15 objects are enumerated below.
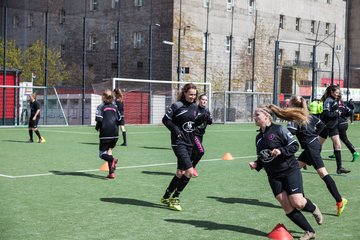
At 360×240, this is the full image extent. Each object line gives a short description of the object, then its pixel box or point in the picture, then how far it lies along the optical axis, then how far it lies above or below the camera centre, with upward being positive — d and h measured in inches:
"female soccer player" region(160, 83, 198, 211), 335.0 -23.3
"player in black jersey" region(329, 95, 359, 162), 535.5 -21.4
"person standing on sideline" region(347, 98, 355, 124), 1807.3 -28.2
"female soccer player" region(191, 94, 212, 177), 438.3 -22.3
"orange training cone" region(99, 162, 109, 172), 503.8 -66.3
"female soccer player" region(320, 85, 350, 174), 500.0 -17.0
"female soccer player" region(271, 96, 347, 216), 329.1 -32.0
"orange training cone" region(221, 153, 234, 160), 611.3 -66.8
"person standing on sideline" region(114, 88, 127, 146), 758.5 -22.5
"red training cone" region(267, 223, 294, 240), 257.8 -61.6
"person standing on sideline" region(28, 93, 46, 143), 818.2 -38.5
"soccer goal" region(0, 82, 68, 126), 1294.3 -44.4
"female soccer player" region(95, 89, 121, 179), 454.3 -29.2
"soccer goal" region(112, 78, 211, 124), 1491.1 -30.2
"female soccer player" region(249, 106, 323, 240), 261.6 -32.4
